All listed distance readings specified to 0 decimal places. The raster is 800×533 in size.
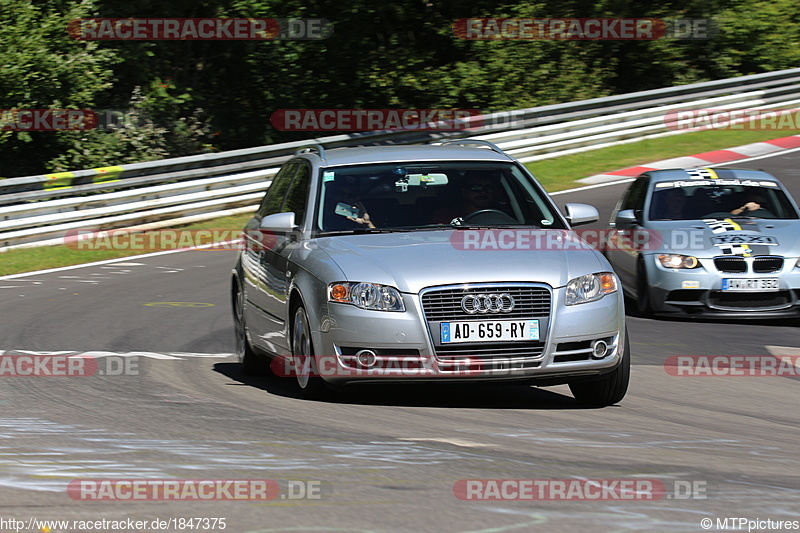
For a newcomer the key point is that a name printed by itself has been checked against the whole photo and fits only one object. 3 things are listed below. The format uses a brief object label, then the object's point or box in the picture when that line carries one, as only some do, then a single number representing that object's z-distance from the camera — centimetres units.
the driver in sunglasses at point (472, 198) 1595
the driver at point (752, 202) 2478
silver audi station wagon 1376
